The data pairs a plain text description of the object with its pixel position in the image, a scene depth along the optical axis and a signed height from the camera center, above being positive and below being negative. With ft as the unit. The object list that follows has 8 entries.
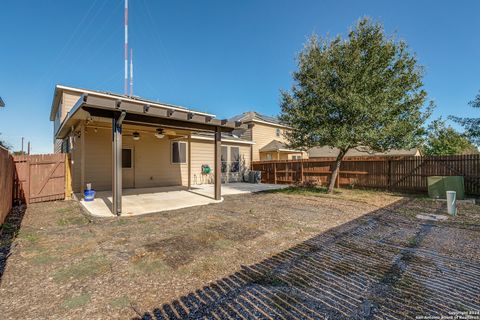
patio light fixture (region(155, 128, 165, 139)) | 30.80 +3.85
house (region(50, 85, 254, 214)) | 19.12 +2.38
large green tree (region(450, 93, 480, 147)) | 35.45 +5.36
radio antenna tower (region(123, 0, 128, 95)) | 35.50 +17.37
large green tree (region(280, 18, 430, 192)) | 27.63 +8.33
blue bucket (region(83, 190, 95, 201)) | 24.35 -3.70
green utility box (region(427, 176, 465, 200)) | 27.17 -3.35
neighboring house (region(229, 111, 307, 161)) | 58.18 +5.97
